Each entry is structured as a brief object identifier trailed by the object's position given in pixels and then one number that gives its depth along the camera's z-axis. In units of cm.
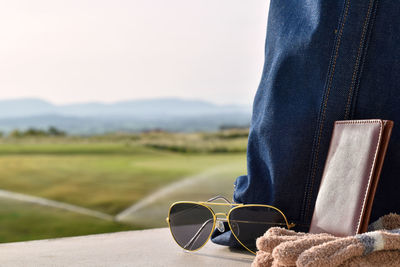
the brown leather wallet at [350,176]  62
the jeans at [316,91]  74
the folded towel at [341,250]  53
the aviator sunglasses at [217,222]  79
